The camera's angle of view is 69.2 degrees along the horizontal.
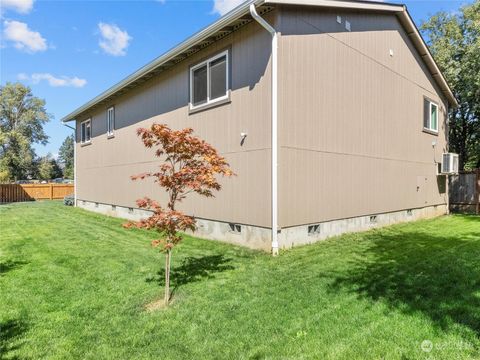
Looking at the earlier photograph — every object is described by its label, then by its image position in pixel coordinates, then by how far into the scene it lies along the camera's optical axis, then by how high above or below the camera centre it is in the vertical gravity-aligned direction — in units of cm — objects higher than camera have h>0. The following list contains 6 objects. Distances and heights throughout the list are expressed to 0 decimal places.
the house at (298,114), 689 +159
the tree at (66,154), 6509 +489
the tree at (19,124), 3912 +638
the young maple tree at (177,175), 445 +4
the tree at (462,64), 1553 +524
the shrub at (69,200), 1884 -122
